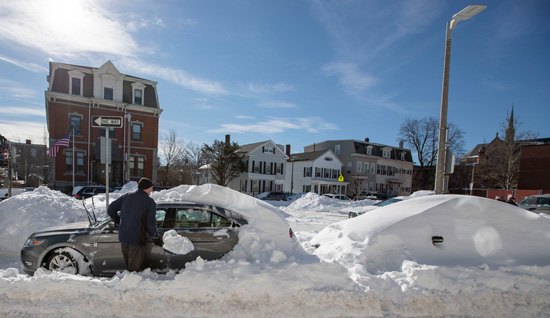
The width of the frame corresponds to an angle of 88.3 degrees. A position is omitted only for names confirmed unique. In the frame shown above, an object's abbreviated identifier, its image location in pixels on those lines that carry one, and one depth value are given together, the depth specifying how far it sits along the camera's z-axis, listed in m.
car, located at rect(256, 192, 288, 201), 29.05
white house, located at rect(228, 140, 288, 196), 37.75
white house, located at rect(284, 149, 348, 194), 41.19
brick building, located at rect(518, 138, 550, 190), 29.42
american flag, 20.66
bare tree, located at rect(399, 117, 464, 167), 46.22
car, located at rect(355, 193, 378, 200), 34.30
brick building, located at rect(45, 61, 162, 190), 24.95
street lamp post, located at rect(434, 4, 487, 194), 7.21
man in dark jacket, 4.01
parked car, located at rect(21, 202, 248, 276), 4.27
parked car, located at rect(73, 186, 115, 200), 16.19
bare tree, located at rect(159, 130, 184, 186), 38.56
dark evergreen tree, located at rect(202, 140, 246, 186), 32.09
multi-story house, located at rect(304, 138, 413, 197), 44.50
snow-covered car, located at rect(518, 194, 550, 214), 13.83
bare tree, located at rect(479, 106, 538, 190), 28.73
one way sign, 6.61
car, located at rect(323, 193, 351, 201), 27.06
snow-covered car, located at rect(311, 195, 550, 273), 4.48
